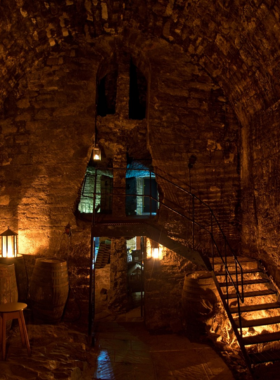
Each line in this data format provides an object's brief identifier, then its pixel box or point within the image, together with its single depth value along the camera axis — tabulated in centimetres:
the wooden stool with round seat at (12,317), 355
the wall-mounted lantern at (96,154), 621
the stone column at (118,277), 851
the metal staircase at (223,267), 427
